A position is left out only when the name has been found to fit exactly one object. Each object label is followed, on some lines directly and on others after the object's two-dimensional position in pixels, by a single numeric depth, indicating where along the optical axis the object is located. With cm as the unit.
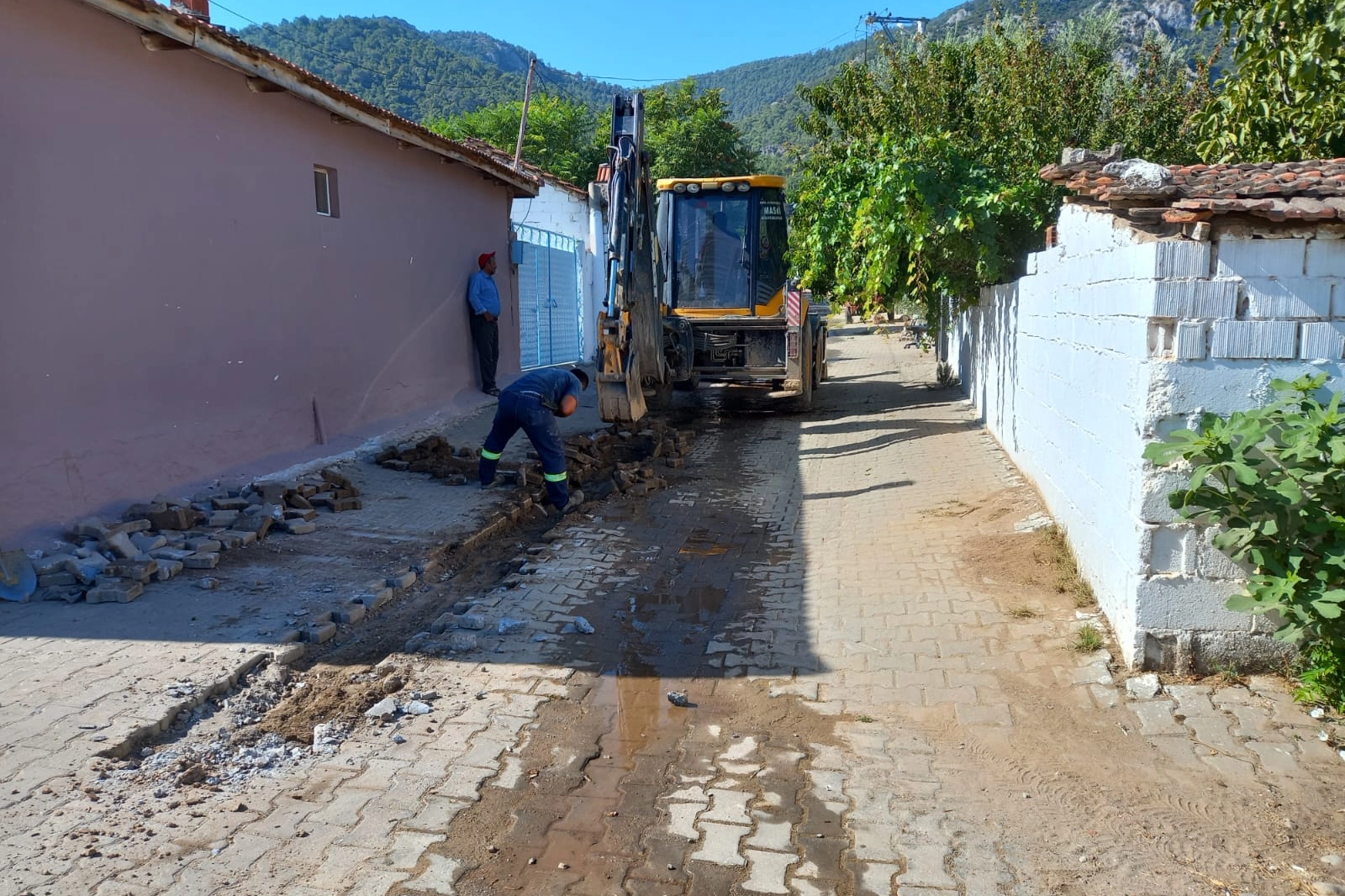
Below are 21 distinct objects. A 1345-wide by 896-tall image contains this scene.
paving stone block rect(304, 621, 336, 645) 517
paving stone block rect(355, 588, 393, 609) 571
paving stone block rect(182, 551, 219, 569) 606
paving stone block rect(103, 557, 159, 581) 566
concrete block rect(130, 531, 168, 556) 612
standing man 1288
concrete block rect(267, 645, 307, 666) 485
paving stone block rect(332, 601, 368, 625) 545
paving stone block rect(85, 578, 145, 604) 543
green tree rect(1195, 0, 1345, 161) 729
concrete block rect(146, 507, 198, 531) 659
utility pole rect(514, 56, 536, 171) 1719
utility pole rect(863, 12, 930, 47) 2562
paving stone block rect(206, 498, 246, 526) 681
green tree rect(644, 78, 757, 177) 3109
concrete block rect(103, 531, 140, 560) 596
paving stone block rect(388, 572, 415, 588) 608
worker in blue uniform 826
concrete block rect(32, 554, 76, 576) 559
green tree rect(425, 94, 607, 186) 2995
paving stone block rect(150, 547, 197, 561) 605
